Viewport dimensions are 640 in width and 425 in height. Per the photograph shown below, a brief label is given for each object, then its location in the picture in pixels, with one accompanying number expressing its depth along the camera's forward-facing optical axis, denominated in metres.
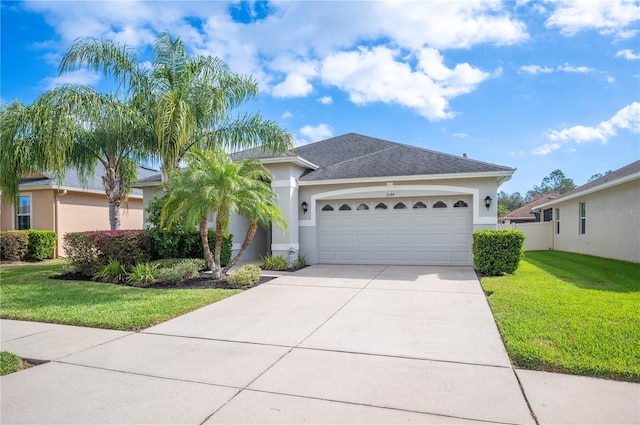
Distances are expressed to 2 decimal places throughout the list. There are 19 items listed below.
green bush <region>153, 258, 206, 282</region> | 9.70
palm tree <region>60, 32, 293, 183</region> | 10.48
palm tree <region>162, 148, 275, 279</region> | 8.74
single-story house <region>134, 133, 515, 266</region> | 12.20
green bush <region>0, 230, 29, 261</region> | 14.73
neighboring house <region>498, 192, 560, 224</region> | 28.95
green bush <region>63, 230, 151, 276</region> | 10.47
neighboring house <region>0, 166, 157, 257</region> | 16.39
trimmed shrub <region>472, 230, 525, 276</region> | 10.17
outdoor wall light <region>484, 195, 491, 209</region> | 11.84
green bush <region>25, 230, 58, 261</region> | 15.22
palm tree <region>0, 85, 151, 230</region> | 9.95
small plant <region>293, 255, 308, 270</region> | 12.39
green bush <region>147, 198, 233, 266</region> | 10.88
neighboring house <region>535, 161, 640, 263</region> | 12.47
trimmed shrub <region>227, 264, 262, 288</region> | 9.20
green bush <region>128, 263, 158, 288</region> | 9.55
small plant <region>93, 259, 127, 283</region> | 10.14
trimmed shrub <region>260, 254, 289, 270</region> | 12.10
